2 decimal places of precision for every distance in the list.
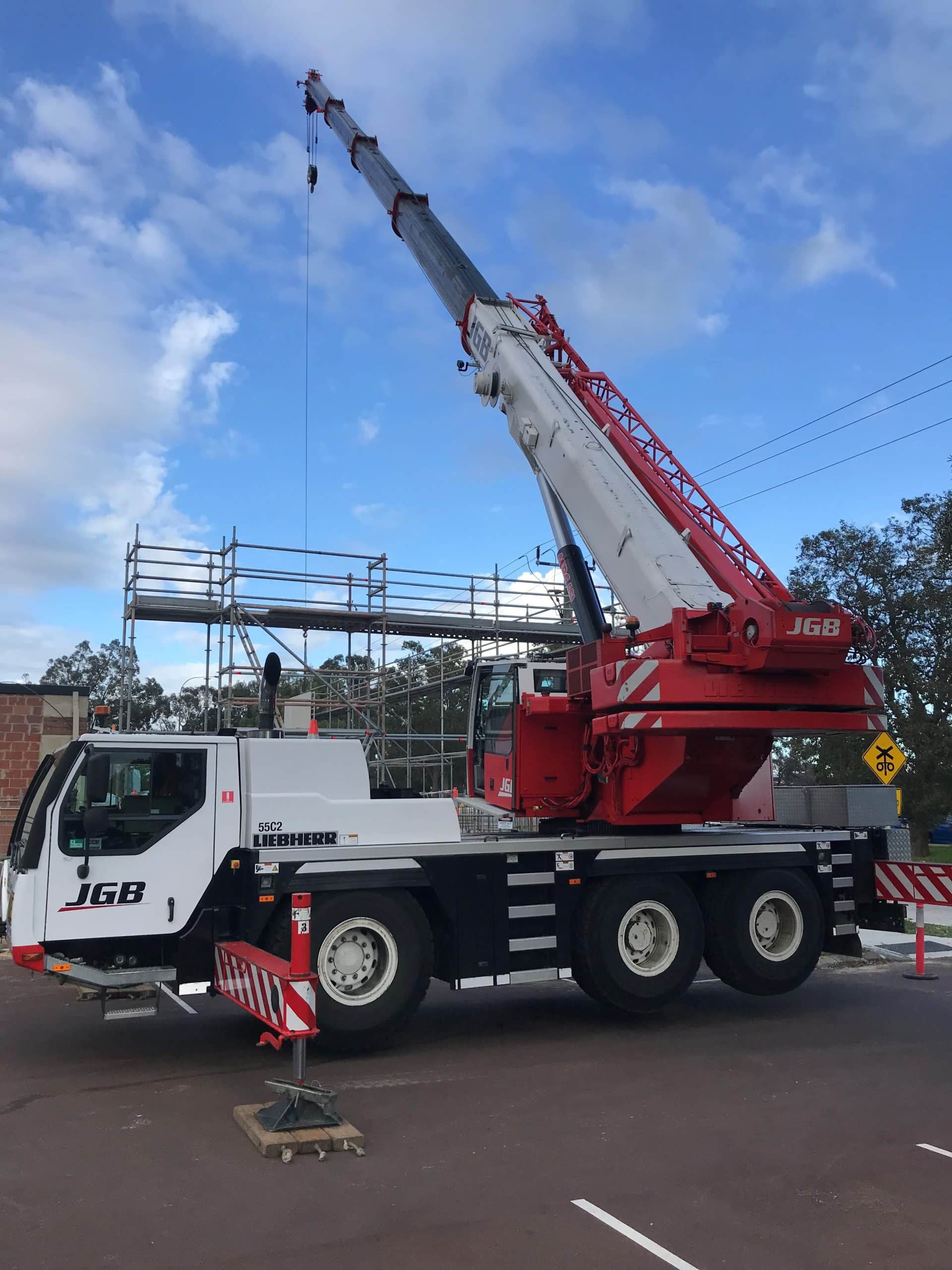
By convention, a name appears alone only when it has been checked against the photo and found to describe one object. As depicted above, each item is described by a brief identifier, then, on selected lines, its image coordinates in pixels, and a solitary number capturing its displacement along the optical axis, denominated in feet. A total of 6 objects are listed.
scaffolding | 62.59
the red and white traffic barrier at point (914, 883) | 34.99
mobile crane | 26.18
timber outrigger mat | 19.53
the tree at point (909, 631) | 97.60
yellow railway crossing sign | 48.57
